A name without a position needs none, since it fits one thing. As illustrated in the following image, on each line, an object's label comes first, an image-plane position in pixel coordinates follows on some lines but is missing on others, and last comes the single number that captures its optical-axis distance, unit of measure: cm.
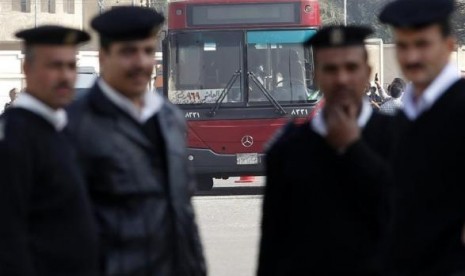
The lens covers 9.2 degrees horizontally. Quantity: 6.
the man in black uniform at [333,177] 1086
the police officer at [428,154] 1031
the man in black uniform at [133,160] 1129
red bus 4263
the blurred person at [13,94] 5539
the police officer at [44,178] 1038
